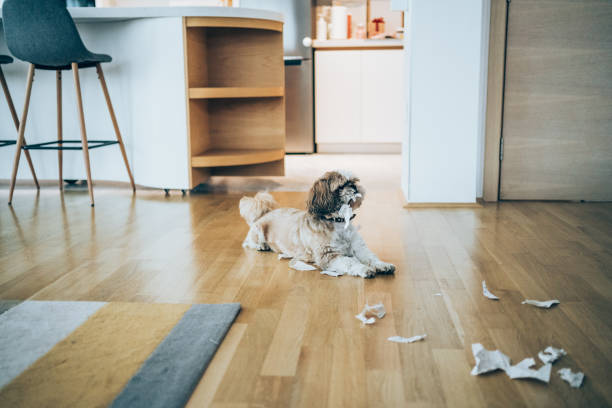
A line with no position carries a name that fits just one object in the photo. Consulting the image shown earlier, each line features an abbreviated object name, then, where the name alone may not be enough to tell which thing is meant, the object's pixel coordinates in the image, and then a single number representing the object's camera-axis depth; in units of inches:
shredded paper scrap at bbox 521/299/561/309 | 65.3
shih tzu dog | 75.2
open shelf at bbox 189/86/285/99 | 135.4
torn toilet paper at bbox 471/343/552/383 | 49.1
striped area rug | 46.9
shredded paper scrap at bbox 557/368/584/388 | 47.6
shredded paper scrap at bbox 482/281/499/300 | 68.3
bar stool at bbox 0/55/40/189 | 138.1
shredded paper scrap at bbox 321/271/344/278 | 77.2
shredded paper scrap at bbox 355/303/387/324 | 61.8
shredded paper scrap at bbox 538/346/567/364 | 51.6
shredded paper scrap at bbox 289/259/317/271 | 80.4
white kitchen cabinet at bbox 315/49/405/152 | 213.9
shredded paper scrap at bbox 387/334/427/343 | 56.4
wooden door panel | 122.3
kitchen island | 134.7
